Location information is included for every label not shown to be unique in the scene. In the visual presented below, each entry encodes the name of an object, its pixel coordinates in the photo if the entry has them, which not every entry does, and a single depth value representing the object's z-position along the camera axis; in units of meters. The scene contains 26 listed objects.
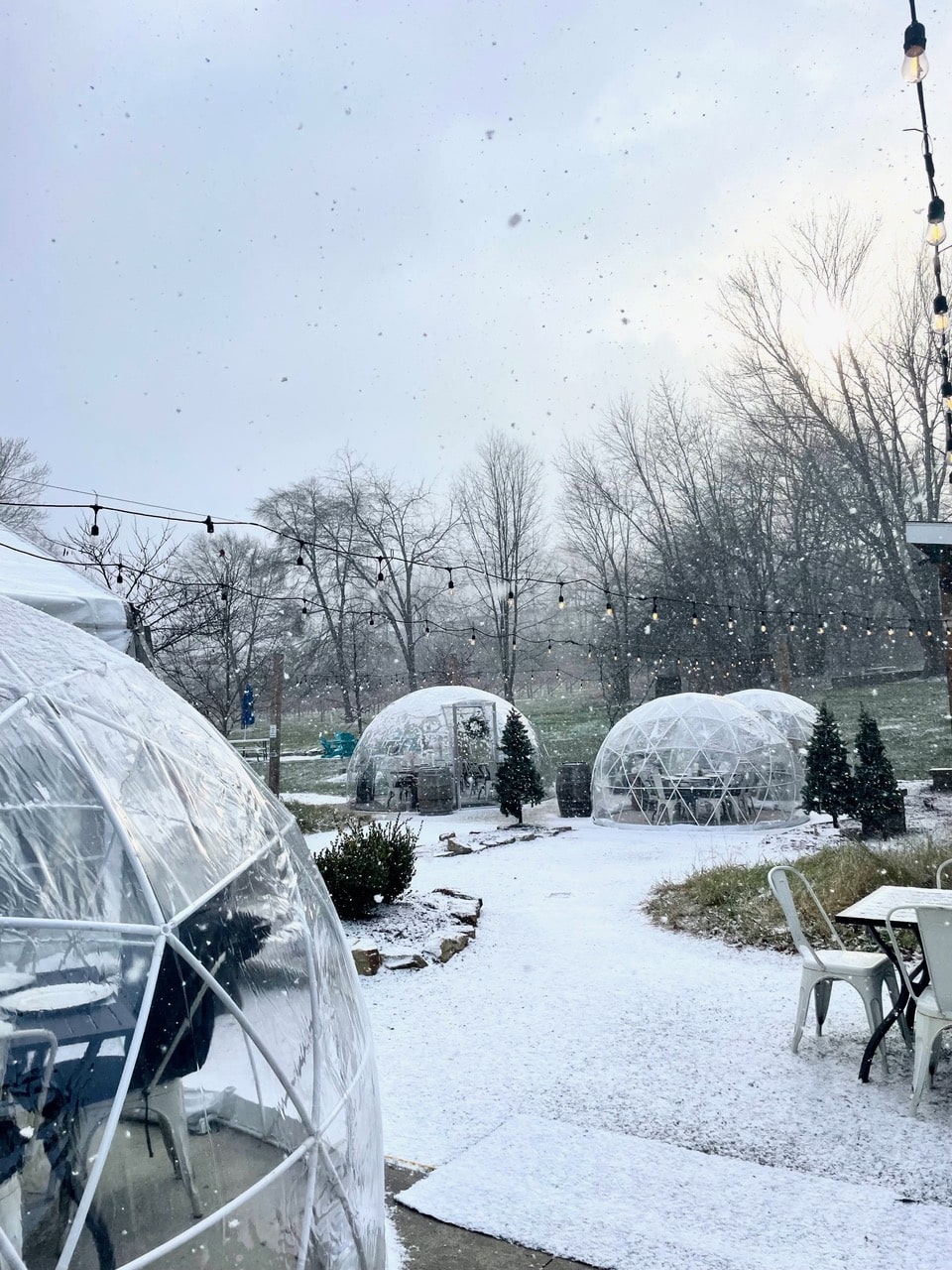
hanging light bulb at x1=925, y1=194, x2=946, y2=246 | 5.88
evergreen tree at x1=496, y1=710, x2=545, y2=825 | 14.84
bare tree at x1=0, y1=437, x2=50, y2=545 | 18.89
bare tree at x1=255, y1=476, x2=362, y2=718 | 26.92
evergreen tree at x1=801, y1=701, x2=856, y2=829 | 12.49
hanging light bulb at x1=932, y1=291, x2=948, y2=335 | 6.75
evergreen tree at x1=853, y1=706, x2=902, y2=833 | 11.64
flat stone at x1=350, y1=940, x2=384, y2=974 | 6.61
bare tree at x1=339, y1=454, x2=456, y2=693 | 28.22
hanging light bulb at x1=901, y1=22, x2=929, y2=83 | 4.85
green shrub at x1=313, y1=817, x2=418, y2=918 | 7.53
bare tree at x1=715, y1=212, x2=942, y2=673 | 26.28
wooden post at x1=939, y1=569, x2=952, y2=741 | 14.30
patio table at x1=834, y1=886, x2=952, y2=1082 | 4.38
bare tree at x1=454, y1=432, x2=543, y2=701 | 28.58
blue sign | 17.22
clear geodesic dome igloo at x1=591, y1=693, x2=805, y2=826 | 13.82
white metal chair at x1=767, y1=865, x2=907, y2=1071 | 4.59
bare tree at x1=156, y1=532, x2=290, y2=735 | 16.86
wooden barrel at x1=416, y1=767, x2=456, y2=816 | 16.69
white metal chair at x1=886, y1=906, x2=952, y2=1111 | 3.92
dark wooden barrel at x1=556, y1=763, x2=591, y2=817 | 15.55
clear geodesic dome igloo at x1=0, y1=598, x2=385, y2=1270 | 1.62
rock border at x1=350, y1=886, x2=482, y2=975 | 6.63
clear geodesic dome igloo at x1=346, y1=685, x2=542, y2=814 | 17.14
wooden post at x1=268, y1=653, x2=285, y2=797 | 16.06
